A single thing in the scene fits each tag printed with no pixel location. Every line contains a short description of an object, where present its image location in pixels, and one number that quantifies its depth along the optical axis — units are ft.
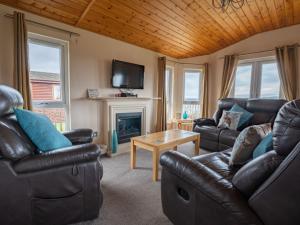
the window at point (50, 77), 9.06
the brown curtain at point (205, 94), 16.93
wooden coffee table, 7.86
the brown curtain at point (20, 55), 7.74
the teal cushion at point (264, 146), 4.52
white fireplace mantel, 11.23
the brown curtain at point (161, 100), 15.34
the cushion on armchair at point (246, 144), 4.99
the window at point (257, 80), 13.98
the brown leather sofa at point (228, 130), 10.66
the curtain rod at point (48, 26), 7.78
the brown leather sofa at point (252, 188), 2.80
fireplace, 12.17
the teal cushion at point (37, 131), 5.08
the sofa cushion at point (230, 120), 11.43
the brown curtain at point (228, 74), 15.10
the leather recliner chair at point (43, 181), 4.15
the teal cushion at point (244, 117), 11.51
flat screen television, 12.09
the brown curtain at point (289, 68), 12.41
